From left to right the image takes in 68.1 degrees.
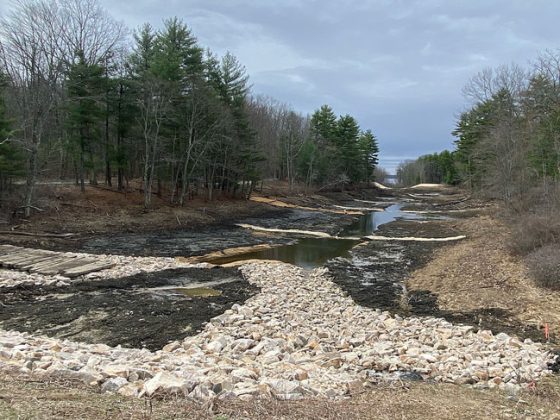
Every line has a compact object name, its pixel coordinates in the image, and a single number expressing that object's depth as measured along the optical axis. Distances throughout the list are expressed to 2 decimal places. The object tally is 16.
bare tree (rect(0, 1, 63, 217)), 23.33
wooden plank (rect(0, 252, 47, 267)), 14.42
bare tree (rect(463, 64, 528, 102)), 39.38
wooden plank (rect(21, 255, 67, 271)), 14.11
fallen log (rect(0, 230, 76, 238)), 19.47
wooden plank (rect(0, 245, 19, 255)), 15.99
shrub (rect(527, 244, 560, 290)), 11.79
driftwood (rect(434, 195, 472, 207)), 57.49
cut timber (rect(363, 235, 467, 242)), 25.39
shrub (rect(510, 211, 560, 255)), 15.30
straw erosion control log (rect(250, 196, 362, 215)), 45.29
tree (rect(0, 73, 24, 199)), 20.81
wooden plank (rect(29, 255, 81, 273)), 13.97
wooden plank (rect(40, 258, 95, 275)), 13.85
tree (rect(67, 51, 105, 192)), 28.61
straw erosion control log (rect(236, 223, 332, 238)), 28.60
